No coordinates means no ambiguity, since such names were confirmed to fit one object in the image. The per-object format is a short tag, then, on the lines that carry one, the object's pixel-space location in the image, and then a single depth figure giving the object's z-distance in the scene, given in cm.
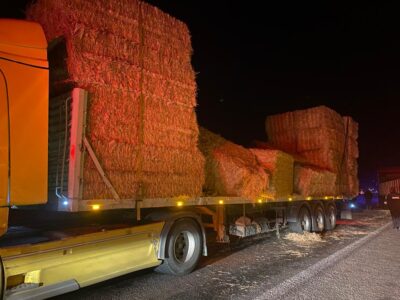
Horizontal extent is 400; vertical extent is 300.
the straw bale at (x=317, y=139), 1527
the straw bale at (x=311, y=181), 1316
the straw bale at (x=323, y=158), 1534
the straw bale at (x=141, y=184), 602
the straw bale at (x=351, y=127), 1750
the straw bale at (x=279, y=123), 1606
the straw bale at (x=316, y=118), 1528
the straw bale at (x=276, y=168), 1087
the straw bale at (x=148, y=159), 625
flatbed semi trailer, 493
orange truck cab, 486
